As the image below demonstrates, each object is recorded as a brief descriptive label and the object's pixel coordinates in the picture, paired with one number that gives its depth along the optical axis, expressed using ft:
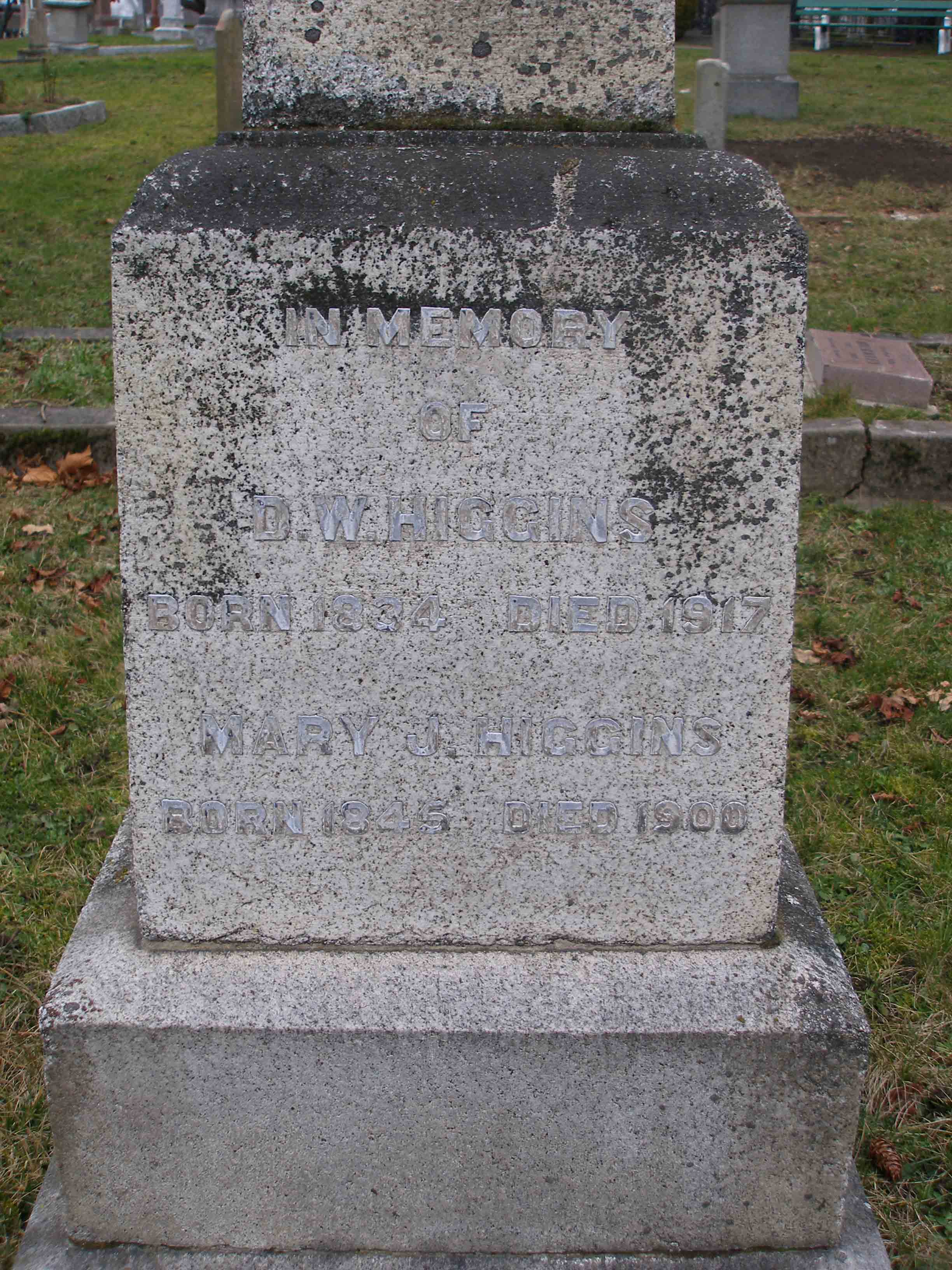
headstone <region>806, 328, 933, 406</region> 19.12
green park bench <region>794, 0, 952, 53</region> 78.84
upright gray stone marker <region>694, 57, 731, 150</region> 32.01
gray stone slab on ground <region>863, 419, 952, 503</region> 16.89
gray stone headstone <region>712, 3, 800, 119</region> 49.93
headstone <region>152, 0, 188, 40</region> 88.22
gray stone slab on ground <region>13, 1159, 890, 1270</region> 6.38
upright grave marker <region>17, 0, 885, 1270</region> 5.41
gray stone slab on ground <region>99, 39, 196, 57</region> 75.82
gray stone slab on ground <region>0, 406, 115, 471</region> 17.47
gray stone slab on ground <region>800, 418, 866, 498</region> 16.90
